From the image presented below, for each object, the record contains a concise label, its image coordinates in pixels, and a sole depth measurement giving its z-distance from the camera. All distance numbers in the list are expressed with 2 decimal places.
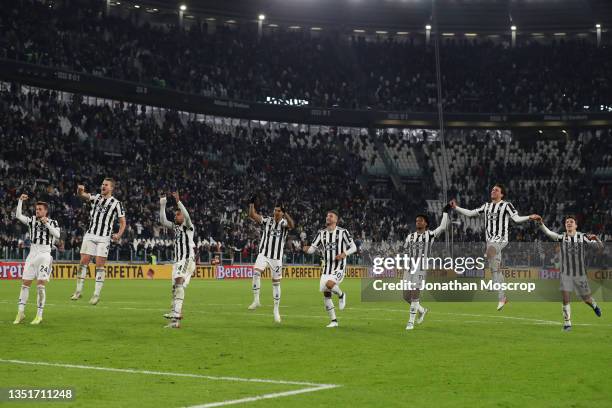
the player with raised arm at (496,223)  20.52
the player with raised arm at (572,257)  18.50
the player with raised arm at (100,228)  21.91
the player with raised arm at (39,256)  17.50
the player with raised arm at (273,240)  21.38
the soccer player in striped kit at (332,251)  18.38
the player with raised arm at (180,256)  17.56
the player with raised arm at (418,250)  18.02
